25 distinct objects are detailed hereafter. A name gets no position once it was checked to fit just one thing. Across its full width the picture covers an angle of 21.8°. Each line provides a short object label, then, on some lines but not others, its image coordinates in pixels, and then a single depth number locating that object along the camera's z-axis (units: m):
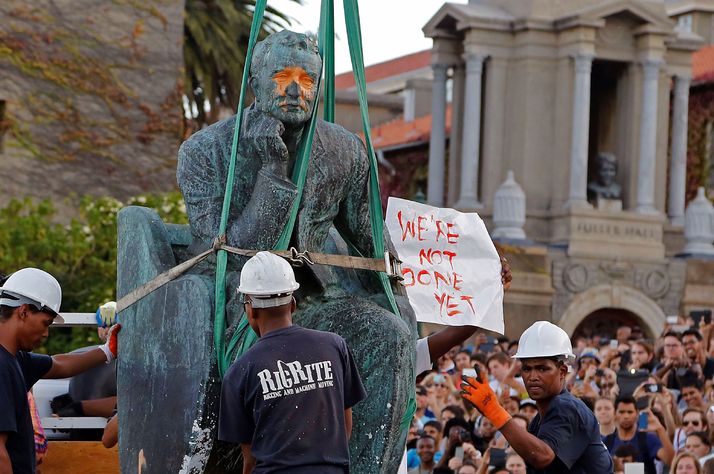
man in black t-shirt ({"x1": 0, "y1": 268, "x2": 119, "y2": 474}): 7.38
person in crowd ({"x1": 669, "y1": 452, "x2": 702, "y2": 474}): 11.26
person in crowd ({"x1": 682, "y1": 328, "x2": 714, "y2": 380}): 16.31
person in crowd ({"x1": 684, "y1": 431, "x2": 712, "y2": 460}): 12.23
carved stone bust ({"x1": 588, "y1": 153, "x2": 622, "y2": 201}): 46.03
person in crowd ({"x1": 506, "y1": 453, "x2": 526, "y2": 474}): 12.30
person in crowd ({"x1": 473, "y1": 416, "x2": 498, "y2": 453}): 14.53
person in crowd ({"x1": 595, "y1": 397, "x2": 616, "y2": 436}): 13.27
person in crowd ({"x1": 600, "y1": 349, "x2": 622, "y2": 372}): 17.93
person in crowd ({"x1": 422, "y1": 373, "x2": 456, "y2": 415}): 16.77
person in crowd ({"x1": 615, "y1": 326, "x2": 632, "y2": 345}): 22.57
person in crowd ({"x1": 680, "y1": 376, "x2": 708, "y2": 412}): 14.25
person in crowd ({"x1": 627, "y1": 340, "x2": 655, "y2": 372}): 17.41
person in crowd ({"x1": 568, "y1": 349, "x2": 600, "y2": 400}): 15.63
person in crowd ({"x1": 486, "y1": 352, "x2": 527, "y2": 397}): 16.19
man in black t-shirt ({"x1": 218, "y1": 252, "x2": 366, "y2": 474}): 6.61
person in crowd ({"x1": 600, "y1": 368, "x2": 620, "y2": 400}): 15.14
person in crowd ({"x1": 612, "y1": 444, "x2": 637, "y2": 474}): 12.62
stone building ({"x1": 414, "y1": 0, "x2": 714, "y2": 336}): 42.44
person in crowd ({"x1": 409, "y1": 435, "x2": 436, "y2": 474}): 14.28
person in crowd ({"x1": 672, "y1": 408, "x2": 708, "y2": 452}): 13.18
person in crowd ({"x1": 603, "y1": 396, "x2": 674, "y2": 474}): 12.84
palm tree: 37.16
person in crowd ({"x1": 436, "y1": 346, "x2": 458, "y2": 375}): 18.97
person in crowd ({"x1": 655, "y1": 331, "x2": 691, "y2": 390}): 15.94
